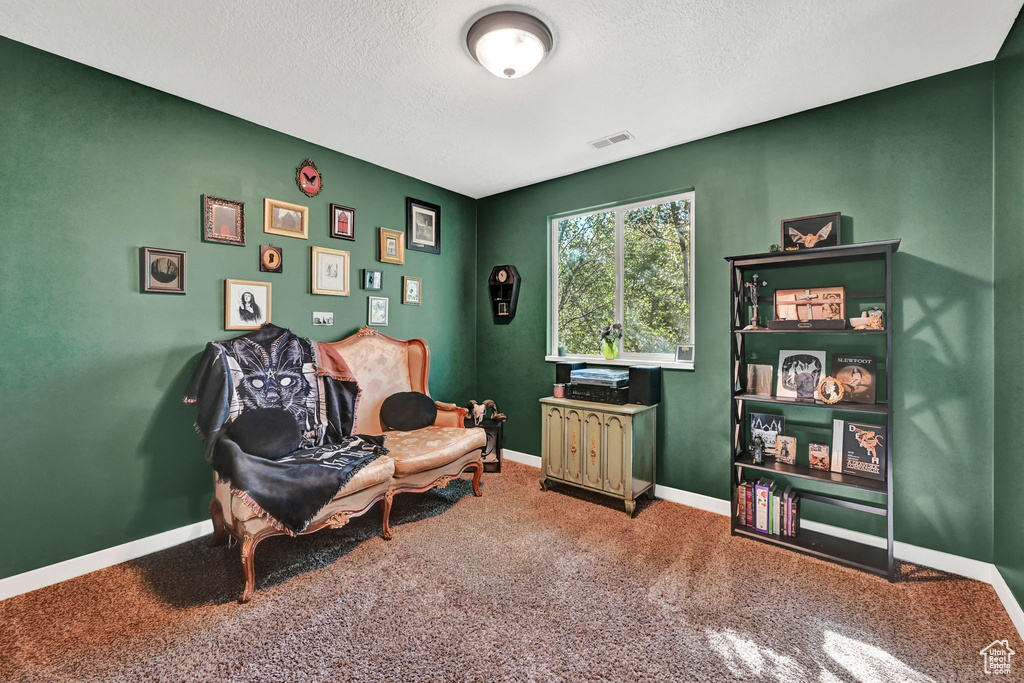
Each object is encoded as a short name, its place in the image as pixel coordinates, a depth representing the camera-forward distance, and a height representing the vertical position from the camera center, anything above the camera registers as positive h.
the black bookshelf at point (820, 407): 2.21 -0.50
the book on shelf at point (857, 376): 2.40 -0.21
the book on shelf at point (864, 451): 2.38 -0.62
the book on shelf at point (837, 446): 2.49 -0.62
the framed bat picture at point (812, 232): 2.50 +0.63
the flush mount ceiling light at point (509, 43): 1.88 +1.32
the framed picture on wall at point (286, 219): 2.99 +0.83
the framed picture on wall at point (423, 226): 3.89 +1.03
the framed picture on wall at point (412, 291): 3.86 +0.42
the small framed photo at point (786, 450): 2.67 -0.68
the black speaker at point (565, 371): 3.57 -0.27
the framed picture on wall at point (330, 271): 3.24 +0.51
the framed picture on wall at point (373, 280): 3.55 +0.48
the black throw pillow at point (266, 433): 2.35 -0.53
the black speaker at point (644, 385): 3.17 -0.34
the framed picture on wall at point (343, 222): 3.34 +0.90
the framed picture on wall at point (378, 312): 3.61 +0.22
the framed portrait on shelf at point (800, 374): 2.58 -0.21
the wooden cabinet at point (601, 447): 3.00 -0.79
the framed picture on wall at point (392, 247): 3.66 +0.78
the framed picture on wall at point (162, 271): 2.47 +0.39
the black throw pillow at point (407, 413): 3.28 -0.57
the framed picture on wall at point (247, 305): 2.80 +0.22
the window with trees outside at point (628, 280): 3.33 +0.49
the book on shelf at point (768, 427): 2.75 -0.56
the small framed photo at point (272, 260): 2.96 +0.54
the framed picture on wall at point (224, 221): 2.70 +0.74
